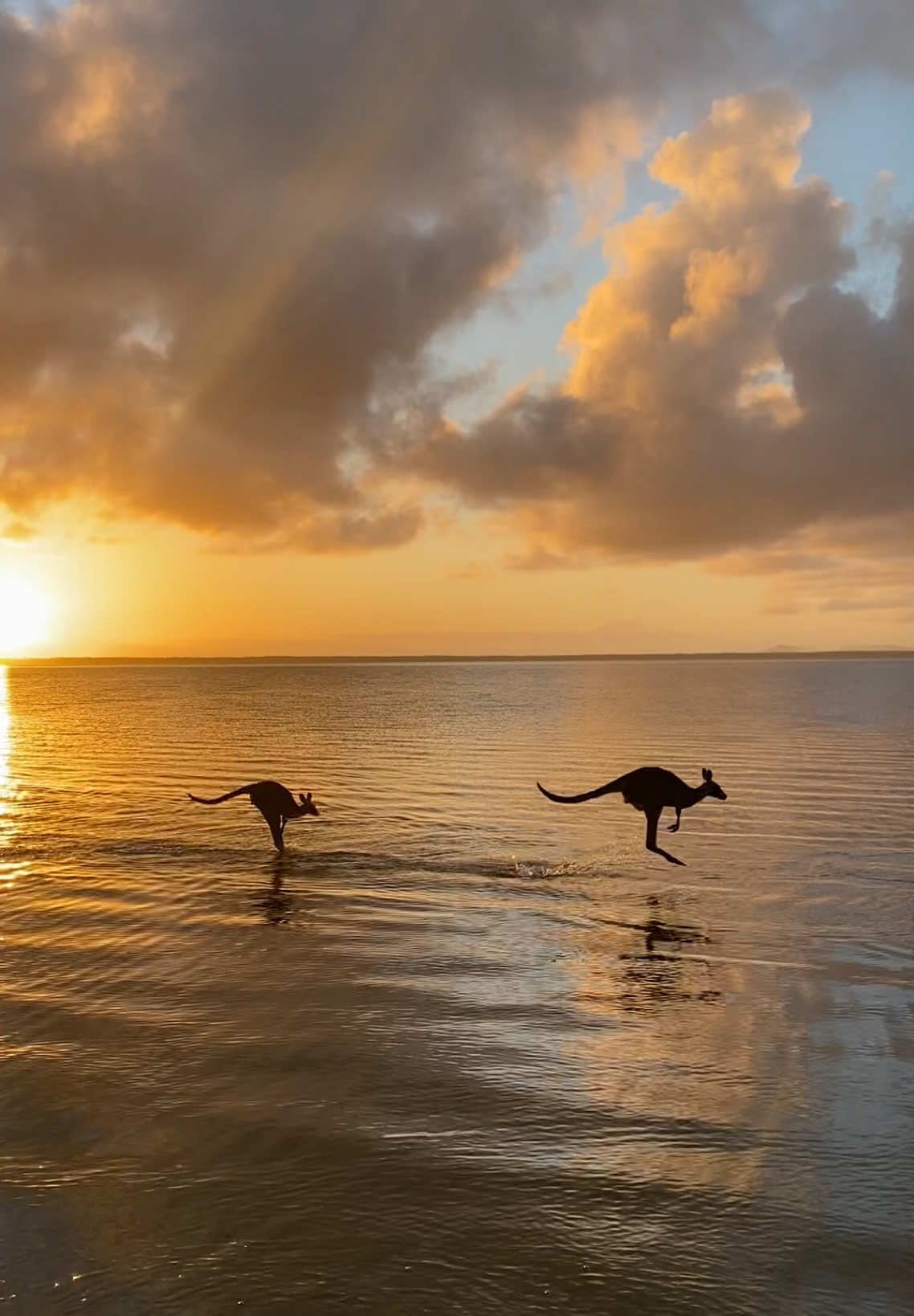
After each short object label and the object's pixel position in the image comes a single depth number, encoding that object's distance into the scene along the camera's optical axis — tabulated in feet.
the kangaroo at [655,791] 50.11
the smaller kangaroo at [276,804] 56.59
